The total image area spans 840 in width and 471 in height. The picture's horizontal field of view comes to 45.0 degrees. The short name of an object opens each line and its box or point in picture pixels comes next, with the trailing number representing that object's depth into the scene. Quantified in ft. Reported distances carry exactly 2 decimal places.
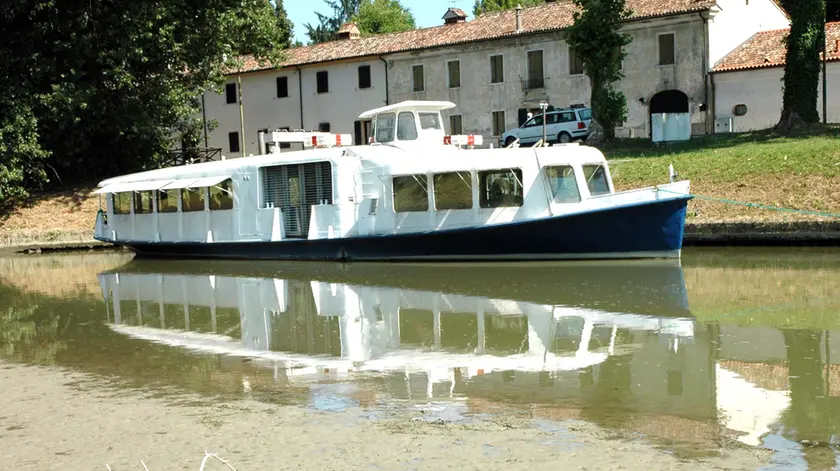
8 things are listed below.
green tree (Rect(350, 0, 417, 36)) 290.97
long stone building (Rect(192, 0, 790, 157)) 136.67
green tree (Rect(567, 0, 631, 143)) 120.98
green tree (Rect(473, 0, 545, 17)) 274.98
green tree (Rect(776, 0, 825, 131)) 109.29
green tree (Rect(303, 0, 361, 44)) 305.53
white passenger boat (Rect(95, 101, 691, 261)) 66.64
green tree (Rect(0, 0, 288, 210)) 112.47
